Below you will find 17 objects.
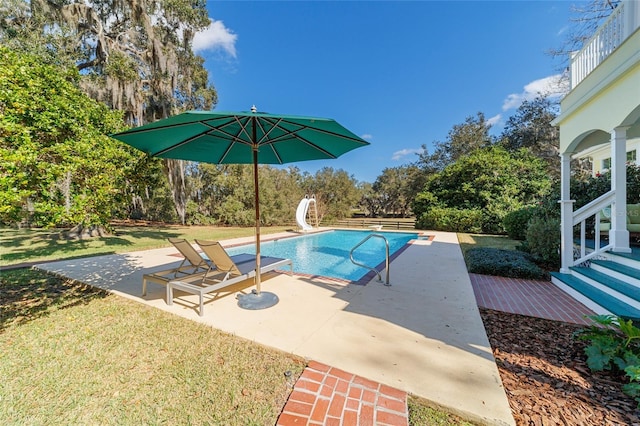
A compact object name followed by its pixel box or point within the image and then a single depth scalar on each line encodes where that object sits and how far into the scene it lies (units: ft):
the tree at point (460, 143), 85.20
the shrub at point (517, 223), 34.53
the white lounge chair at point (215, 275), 12.69
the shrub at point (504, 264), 17.92
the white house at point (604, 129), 11.93
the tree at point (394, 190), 102.89
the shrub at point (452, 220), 46.11
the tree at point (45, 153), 9.22
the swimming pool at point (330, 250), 24.32
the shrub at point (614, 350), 7.68
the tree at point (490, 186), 46.32
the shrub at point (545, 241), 19.40
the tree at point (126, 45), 35.91
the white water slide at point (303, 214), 51.13
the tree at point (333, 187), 90.74
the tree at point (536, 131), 70.03
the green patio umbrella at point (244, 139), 10.61
